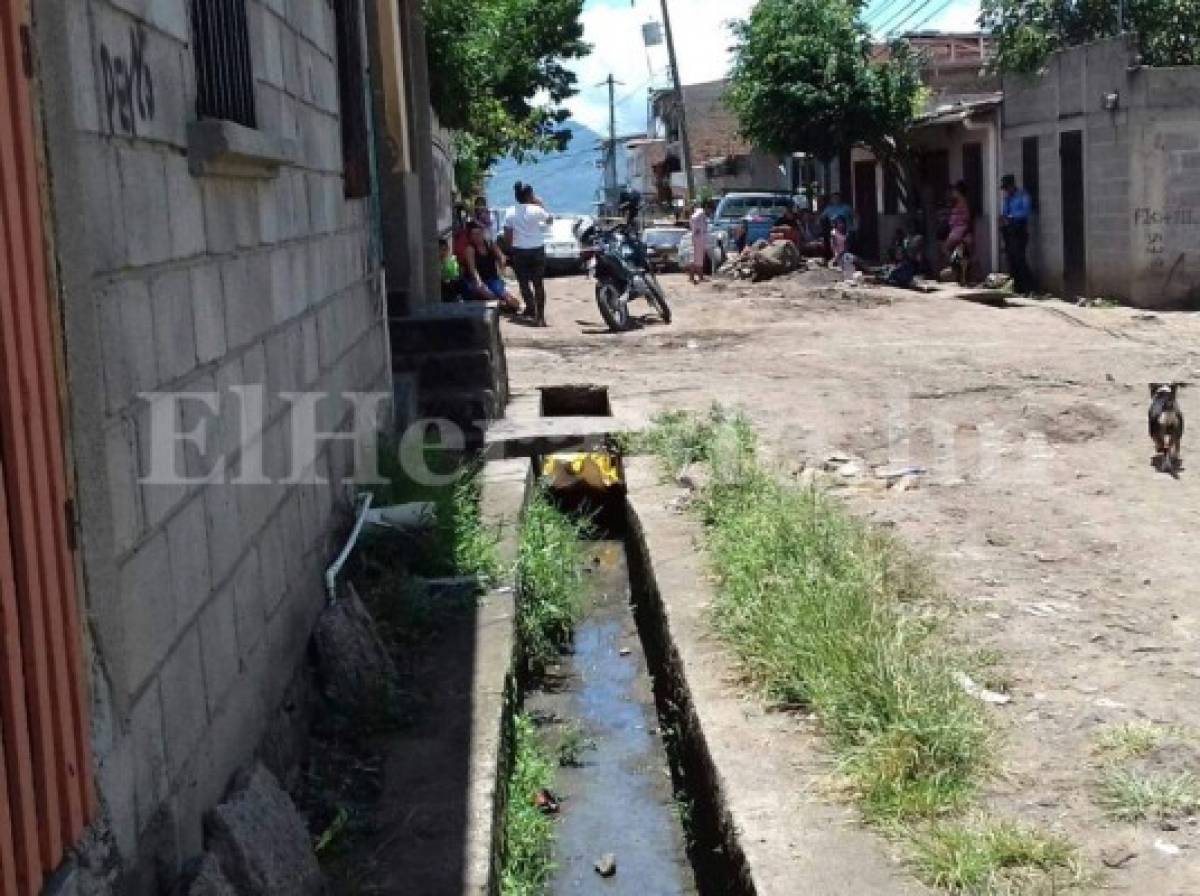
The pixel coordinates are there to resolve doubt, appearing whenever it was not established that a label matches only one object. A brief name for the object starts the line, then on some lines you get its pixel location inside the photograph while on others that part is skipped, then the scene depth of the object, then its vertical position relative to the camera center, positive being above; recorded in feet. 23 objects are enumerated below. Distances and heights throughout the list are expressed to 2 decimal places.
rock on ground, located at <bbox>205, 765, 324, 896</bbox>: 10.50 -4.09
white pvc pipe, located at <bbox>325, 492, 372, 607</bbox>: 17.15 -3.34
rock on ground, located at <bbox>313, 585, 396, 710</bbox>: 15.55 -4.05
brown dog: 27.55 -3.66
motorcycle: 54.13 -0.89
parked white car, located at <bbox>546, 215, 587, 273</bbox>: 96.07 +0.32
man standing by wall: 63.26 +0.17
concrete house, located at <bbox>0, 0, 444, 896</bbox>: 7.79 -0.99
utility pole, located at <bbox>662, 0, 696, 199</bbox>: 122.31 +11.13
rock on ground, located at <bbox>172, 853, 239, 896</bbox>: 9.60 -3.86
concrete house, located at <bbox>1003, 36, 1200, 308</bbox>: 56.08 +1.92
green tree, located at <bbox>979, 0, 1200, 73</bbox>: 66.74 +9.04
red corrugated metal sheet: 7.42 -1.37
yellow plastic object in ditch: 28.50 -4.02
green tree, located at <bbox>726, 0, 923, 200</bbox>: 78.07 +8.32
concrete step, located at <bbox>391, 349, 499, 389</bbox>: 29.76 -2.01
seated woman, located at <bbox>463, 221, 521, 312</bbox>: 49.27 -0.23
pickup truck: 90.38 +2.35
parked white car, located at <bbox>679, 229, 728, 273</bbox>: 83.30 -0.05
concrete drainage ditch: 14.87 -5.84
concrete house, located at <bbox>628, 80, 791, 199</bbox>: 138.51 +12.39
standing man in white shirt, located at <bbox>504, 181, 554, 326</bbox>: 53.47 +0.65
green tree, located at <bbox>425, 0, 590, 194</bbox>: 56.95 +9.20
